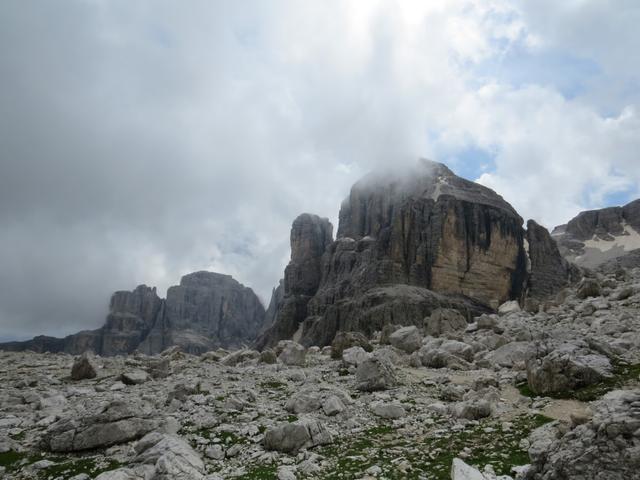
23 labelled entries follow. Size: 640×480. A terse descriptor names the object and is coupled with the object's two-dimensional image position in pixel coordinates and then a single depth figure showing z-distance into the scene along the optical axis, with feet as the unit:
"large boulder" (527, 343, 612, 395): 55.36
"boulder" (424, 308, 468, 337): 186.50
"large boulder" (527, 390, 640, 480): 25.80
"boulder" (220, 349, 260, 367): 127.80
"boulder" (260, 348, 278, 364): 120.37
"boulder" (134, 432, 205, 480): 38.63
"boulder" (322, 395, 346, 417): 56.95
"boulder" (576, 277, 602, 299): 152.66
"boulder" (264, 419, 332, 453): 46.11
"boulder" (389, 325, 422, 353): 123.85
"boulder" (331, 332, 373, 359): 119.96
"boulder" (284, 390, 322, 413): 59.72
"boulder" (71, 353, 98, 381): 95.61
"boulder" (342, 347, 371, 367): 96.25
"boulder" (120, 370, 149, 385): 87.30
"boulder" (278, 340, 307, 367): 115.34
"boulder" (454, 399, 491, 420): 49.70
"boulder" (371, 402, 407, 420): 55.72
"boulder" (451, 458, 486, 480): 32.50
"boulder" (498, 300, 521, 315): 231.30
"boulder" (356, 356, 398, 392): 70.85
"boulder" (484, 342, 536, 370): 81.97
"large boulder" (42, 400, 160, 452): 48.96
